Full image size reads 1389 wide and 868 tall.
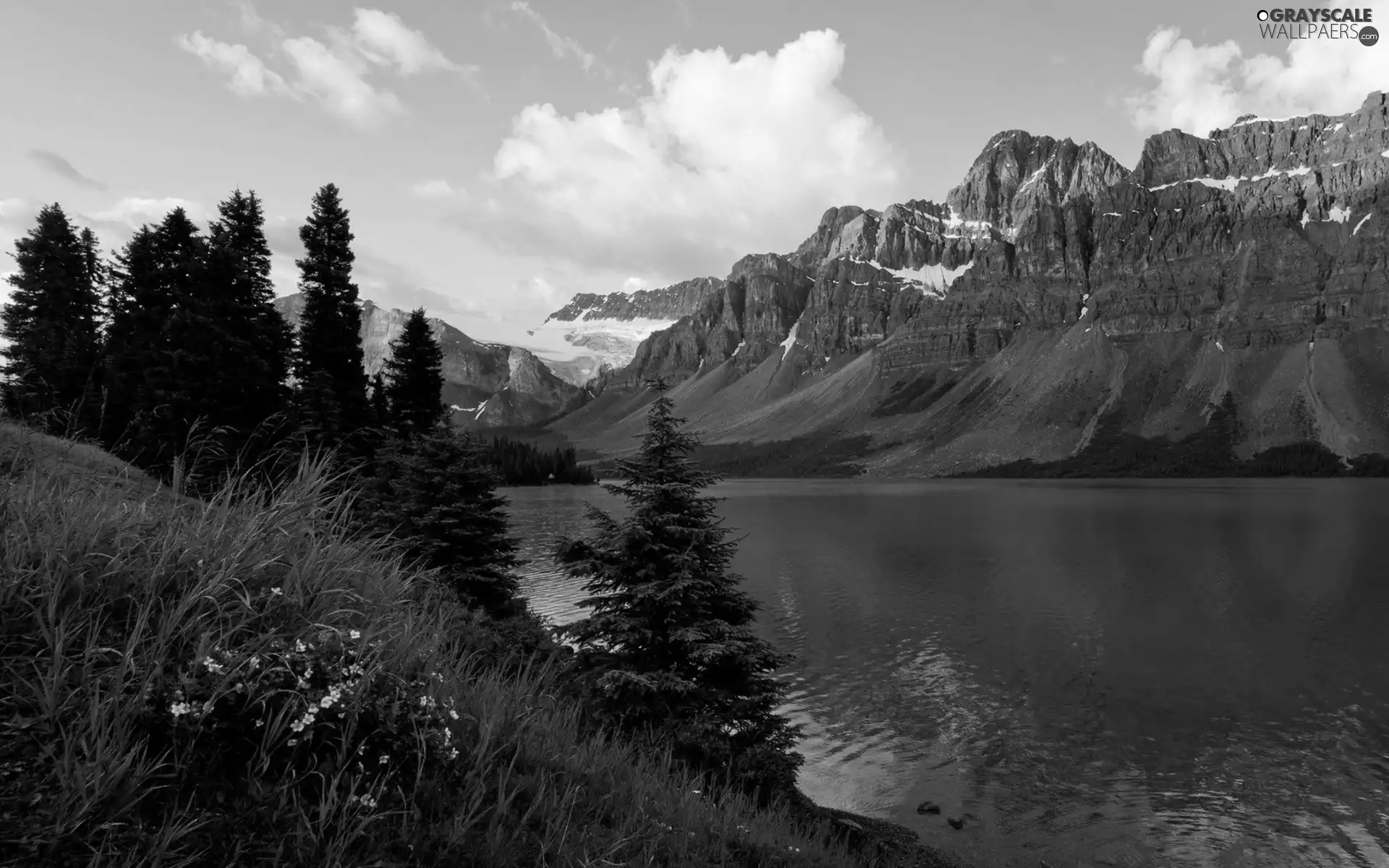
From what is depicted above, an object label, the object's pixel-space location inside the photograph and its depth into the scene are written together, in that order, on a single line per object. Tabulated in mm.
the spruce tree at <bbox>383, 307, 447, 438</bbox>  43719
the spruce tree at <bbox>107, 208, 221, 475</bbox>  25753
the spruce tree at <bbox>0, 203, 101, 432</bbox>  31500
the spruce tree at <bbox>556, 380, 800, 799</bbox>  14188
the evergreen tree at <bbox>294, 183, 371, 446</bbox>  36875
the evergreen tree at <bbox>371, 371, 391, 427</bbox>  42719
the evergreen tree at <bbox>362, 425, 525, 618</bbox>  23781
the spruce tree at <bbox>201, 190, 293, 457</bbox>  27609
